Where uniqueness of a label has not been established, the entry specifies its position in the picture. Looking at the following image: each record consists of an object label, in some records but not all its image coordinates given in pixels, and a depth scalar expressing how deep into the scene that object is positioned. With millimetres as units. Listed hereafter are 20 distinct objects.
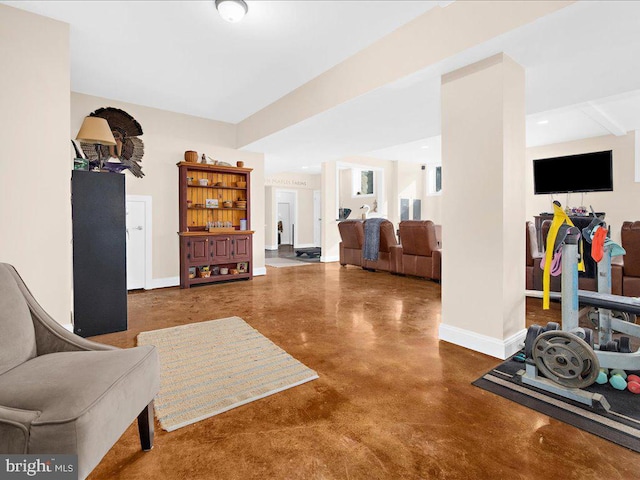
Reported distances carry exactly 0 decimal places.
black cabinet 2795
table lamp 2879
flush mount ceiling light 2471
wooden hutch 4984
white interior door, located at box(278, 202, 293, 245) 12602
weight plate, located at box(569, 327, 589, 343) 1898
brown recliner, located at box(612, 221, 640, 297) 3229
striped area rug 1752
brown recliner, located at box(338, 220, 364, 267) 6547
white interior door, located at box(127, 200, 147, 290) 4664
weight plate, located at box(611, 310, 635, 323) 2479
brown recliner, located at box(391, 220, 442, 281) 5074
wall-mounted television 6367
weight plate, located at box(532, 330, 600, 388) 1722
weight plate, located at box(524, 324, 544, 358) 2014
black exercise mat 1510
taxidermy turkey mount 4443
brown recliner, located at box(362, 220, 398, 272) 5926
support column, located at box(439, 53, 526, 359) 2361
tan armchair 908
